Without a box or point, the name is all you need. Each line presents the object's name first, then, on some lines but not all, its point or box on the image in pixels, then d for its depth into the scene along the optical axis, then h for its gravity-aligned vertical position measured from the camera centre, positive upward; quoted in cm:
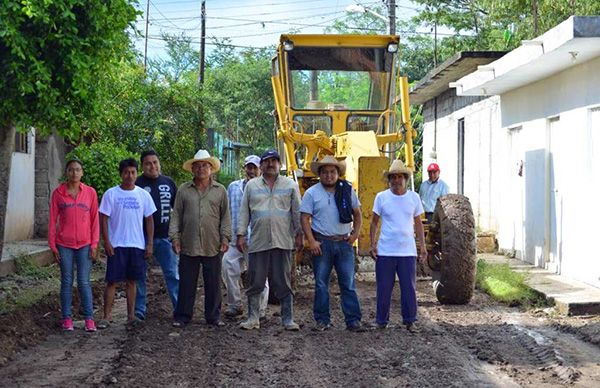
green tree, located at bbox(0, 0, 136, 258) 838 +140
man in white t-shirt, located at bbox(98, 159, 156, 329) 1021 -28
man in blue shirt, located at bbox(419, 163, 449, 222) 1562 +33
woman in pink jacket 991 -30
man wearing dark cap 1005 -23
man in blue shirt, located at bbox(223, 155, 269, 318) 1100 -62
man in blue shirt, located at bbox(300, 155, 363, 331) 1001 -32
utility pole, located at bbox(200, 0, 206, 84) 3641 +646
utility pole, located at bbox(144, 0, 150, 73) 4621 +1018
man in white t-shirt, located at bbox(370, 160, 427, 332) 1003 -40
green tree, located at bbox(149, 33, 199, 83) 6812 +1109
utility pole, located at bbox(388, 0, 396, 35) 2685 +553
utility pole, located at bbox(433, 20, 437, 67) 3139 +596
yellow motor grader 1342 +164
